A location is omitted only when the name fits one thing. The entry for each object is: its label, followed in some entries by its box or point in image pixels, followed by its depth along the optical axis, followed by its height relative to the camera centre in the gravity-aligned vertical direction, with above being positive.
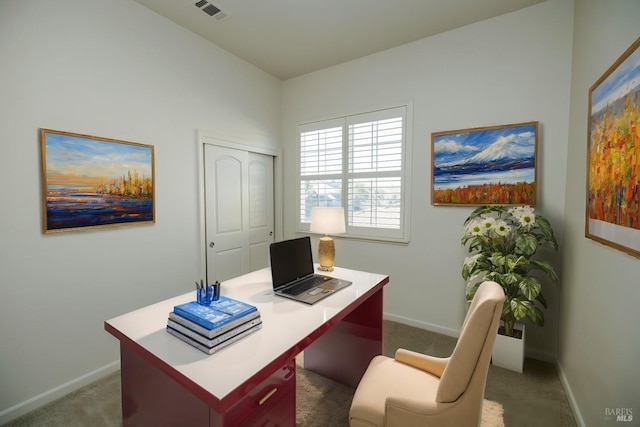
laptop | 1.69 -0.50
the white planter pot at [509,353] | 2.20 -1.20
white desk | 0.95 -0.58
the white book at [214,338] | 1.09 -0.54
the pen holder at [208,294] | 1.30 -0.44
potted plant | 2.09 -0.42
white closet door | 3.02 -0.11
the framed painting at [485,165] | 2.39 +0.33
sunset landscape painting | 1.91 +0.14
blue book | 1.12 -0.47
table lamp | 2.16 -0.20
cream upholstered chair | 1.05 -0.79
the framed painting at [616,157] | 1.18 +0.22
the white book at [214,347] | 1.08 -0.56
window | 3.05 +0.36
